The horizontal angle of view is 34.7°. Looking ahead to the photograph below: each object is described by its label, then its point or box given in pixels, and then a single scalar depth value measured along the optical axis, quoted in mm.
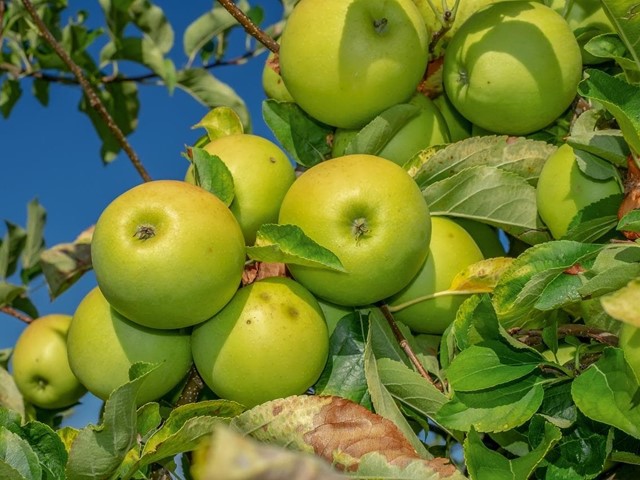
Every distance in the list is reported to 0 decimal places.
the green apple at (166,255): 454
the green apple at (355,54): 523
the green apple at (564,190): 489
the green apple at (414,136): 553
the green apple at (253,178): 521
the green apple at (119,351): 492
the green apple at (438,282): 515
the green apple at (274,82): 611
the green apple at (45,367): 694
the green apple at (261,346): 466
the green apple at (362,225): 480
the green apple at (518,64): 516
